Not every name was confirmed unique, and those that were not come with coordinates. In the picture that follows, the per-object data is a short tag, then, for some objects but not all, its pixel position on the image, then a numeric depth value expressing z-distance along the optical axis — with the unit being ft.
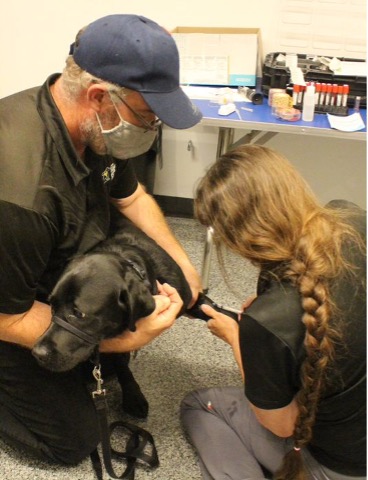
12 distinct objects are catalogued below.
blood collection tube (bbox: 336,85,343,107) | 7.77
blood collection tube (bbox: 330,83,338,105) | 7.77
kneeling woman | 3.33
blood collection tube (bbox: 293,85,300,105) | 7.68
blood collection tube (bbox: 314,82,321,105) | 7.69
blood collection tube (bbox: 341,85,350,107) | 7.77
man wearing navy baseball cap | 3.96
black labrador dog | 4.15
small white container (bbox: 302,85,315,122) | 7.45
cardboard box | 8.37
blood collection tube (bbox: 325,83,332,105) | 7.75
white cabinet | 9.72
